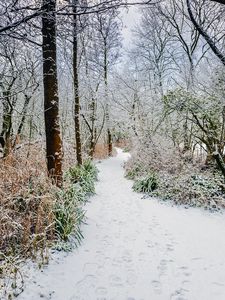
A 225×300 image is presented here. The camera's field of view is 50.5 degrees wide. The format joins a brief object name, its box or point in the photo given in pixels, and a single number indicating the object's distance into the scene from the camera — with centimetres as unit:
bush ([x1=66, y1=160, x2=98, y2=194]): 695
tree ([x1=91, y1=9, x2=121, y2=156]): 1593
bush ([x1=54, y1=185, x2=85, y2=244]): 378
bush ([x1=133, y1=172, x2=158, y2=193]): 732
